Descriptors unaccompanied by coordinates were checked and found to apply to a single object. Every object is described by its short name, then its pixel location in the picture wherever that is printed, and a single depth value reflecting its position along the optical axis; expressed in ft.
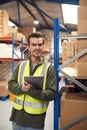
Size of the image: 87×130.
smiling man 7.43
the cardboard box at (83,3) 8.26
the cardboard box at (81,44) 8.18
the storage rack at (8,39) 20.90
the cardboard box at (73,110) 8.78
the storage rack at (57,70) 8.37
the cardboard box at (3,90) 21.71
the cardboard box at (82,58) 8.27
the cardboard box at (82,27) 8.06
